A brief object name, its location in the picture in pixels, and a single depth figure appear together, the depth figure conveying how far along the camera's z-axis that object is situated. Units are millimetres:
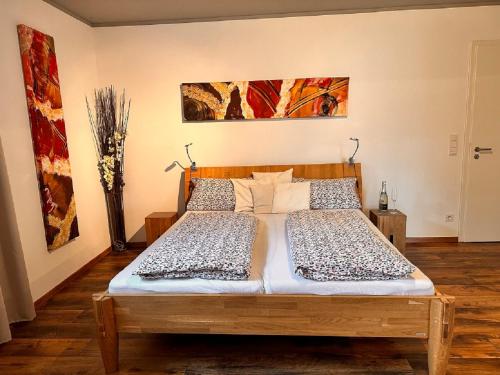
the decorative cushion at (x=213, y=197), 3031
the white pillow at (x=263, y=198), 2961
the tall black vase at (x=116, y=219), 3361
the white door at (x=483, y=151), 3113
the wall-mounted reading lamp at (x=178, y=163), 3396
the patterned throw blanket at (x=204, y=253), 1683
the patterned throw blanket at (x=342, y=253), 1627
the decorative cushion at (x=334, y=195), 2928
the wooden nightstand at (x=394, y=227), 2908
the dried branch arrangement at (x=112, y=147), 3223
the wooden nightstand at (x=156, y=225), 3123
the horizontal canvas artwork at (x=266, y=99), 3236
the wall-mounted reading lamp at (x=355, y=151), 3279
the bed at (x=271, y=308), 1582
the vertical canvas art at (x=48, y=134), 2371
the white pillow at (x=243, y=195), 3000
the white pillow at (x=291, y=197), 2932
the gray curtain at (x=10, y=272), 1957
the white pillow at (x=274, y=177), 3145
